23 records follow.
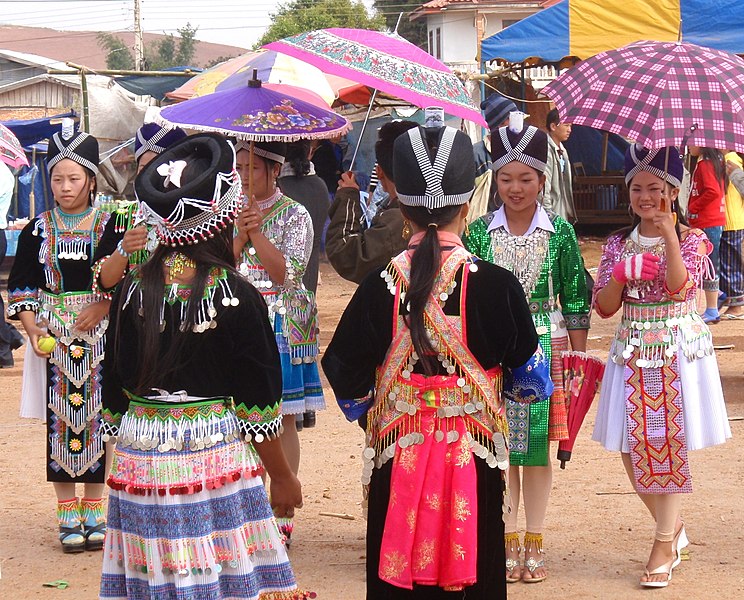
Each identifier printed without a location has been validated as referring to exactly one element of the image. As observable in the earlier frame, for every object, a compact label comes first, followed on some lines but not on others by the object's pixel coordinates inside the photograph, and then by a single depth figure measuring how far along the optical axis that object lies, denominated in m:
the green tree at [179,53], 70.00
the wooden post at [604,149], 17.73
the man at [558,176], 10.21
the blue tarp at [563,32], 8.60
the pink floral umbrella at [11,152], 5.29
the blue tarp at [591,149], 18.58
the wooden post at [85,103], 13.91
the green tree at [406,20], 49.31
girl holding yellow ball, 5.14
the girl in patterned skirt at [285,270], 4.91
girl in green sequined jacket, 4.60
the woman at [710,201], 10.48
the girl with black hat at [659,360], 4.55
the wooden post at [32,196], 16.52
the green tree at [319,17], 43.75
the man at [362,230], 4.59
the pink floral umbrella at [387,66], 4.54
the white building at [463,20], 40.47
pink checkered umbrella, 4.10
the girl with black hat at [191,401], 3.29
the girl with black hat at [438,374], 3.38
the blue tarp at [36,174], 16.95
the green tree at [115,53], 72.40
